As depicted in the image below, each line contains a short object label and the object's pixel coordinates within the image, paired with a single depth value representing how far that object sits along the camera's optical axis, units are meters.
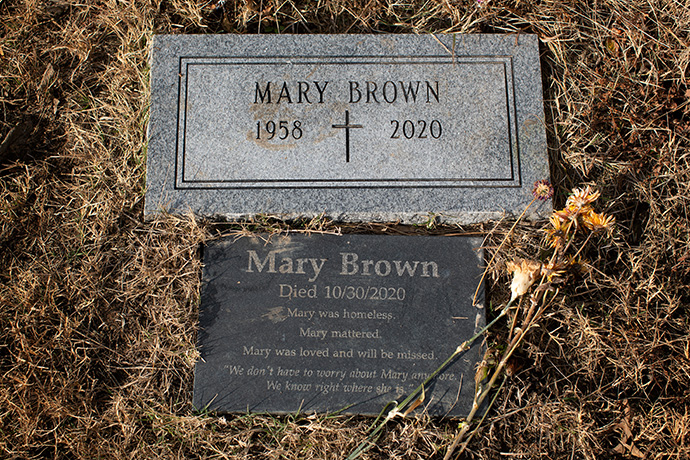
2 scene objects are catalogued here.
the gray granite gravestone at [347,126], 1.44
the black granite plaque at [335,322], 1.39
